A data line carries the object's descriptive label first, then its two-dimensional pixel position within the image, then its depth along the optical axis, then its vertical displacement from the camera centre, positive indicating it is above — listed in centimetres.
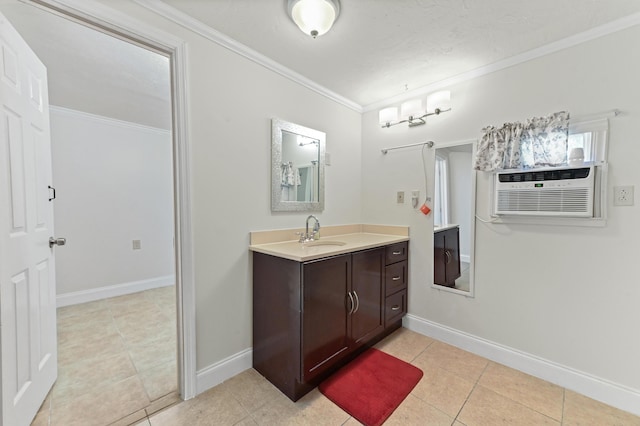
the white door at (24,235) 113 -16
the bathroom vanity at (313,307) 155 -71
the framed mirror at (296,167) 205 +33
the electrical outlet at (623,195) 150 +6
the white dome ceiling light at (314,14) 134 +105
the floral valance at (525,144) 168 +44
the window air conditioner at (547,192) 158 +9
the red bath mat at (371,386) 149 -121
